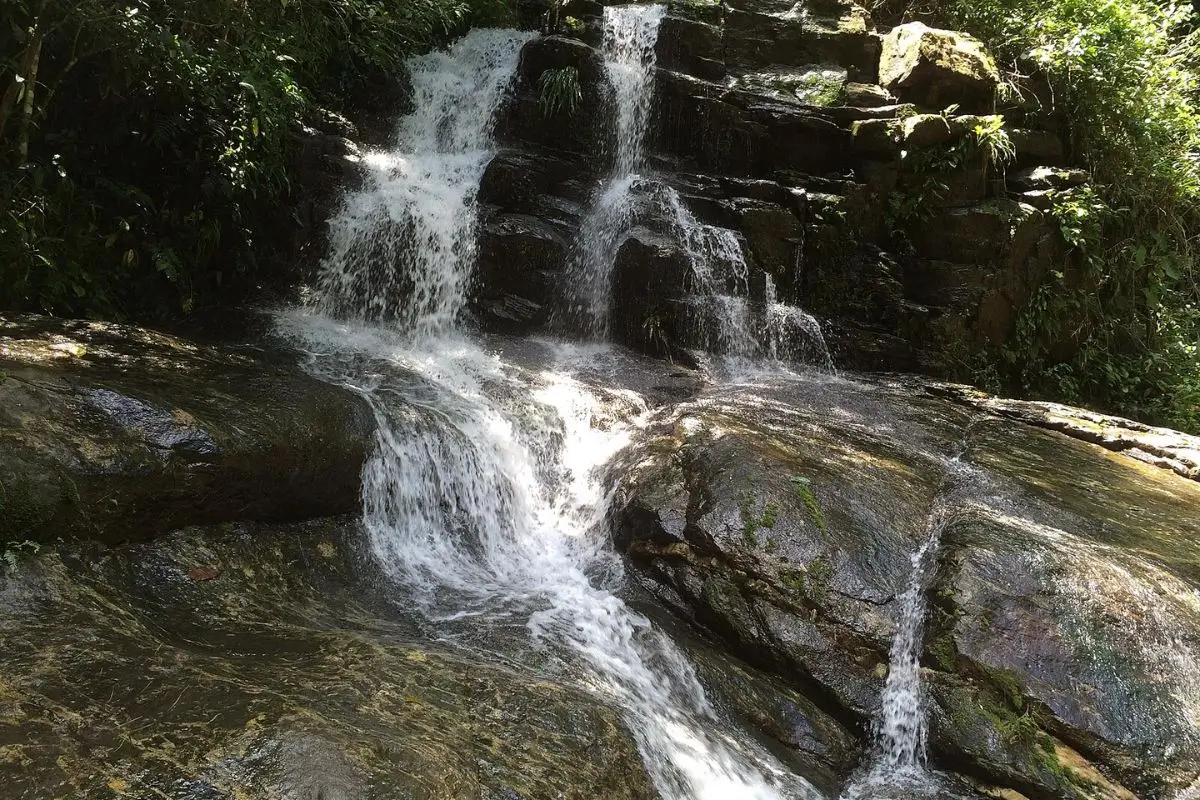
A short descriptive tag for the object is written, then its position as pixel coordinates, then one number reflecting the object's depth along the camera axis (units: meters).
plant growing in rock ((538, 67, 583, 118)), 9.77
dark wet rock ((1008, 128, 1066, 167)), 9.36
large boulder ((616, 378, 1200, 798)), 3.41
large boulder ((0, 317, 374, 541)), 3.11
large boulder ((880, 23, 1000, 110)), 9.15
